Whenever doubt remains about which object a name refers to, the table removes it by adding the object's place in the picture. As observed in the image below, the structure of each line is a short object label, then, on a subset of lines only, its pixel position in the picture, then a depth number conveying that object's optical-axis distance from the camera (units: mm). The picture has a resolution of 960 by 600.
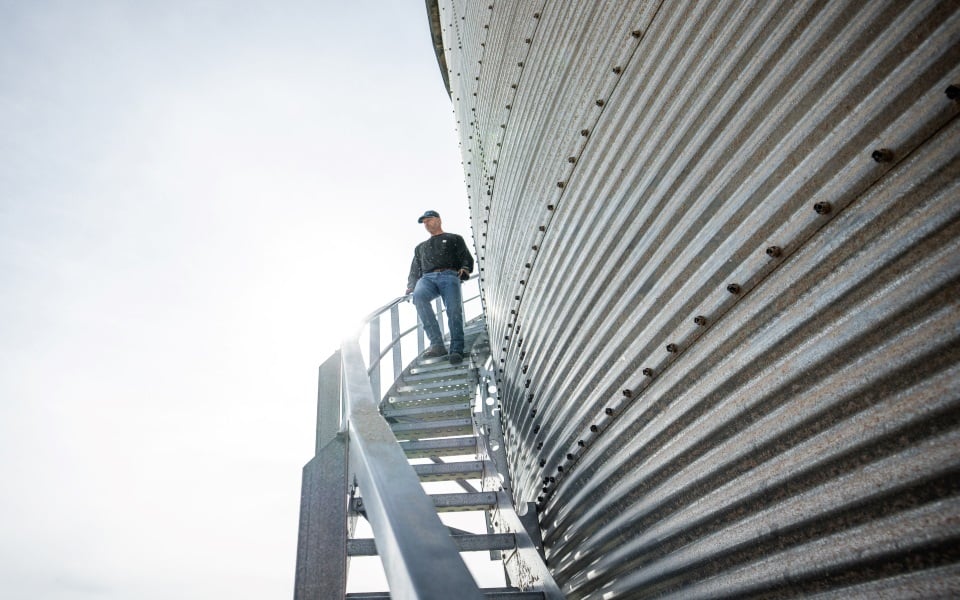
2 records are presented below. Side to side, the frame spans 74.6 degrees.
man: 6785
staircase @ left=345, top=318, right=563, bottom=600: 3410
